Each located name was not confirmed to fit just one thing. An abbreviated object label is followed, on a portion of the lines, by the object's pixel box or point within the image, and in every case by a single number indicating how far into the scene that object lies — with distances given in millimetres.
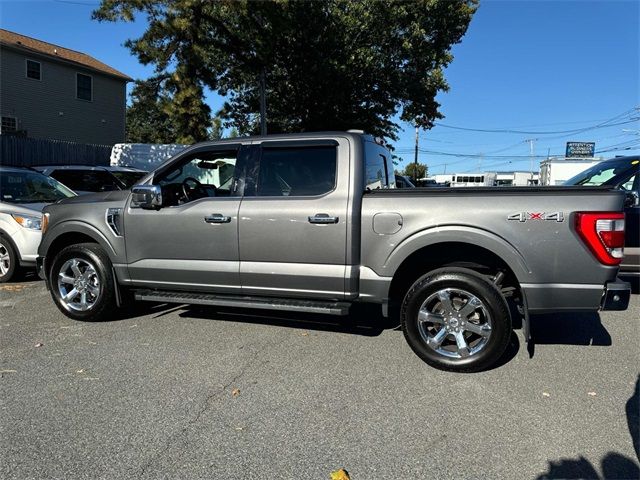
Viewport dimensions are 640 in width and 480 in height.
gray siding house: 23109
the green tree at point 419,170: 76638
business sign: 54772
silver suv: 7230
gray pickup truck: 3881
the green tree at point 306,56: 17047
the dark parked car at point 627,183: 6309
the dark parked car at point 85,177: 10749
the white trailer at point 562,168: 22741
